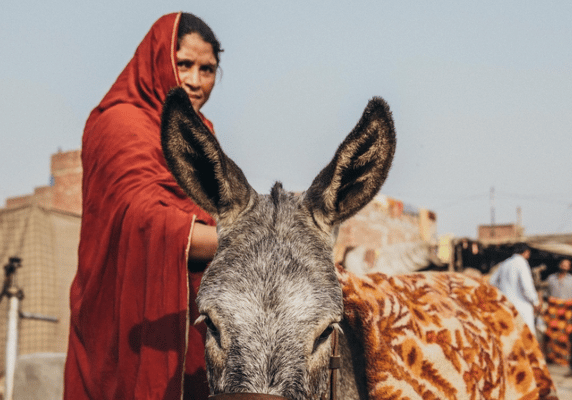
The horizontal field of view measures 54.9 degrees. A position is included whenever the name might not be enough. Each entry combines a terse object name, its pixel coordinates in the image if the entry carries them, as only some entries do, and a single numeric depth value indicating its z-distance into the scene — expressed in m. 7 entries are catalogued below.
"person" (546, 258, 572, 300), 13.91
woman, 2.33
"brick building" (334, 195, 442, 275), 10.95
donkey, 1.80
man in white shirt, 10.35
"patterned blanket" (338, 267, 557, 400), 2.40
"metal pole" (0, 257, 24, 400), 5.74
